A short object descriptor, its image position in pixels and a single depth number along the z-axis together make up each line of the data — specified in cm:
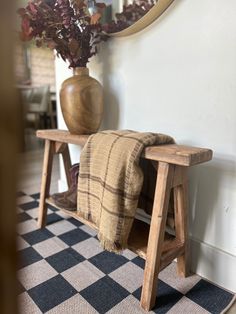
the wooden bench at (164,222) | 71
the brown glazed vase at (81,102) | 102
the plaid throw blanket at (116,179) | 76
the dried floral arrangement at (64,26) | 95
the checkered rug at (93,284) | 78
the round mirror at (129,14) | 91
